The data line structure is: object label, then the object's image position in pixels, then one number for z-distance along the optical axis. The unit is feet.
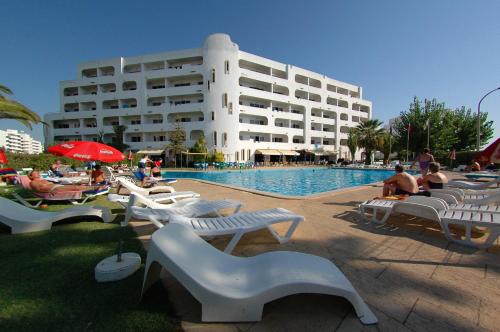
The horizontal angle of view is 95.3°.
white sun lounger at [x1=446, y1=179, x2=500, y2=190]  24.63
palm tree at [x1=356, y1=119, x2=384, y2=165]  100.78
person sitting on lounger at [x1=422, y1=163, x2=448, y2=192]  18.29
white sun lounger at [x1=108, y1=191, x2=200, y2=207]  16.29
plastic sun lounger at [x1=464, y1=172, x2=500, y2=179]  37.40
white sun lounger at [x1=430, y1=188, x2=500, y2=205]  14.83
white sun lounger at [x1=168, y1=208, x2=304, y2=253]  9.60
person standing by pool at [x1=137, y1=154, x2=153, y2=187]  30.53
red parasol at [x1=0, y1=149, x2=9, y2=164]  36.87
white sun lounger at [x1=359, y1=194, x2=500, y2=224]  12.82
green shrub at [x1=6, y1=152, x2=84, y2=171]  62.23
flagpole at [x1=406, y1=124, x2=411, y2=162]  83.72
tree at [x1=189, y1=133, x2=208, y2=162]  100.89
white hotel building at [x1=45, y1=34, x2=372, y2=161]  104.78
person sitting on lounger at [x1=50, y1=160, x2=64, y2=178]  40.05
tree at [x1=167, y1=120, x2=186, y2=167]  98.25
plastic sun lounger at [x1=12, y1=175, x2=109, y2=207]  19.93
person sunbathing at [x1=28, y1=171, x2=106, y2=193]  19.76
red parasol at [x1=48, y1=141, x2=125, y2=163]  21.07
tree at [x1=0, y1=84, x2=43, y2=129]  29.35
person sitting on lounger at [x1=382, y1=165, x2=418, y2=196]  17.71
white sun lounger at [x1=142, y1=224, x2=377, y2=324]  5.40
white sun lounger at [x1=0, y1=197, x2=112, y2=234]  12.16
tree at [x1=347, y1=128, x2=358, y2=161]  107.91
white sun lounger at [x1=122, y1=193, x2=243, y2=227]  11.61
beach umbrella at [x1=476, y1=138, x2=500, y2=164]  17.12
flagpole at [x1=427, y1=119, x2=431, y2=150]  79.13
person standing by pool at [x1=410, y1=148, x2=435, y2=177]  25.51
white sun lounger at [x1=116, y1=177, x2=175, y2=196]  21.46
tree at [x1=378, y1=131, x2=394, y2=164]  101.06
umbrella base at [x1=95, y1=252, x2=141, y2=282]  7.57
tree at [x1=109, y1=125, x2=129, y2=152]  108.78
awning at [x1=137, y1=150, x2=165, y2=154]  107.55
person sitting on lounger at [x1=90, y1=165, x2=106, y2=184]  27.25
